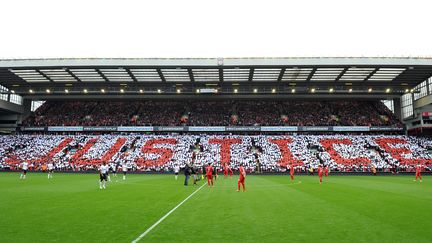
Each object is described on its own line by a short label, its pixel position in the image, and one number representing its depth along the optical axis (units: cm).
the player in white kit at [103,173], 2128
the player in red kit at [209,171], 2369
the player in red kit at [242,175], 1913
